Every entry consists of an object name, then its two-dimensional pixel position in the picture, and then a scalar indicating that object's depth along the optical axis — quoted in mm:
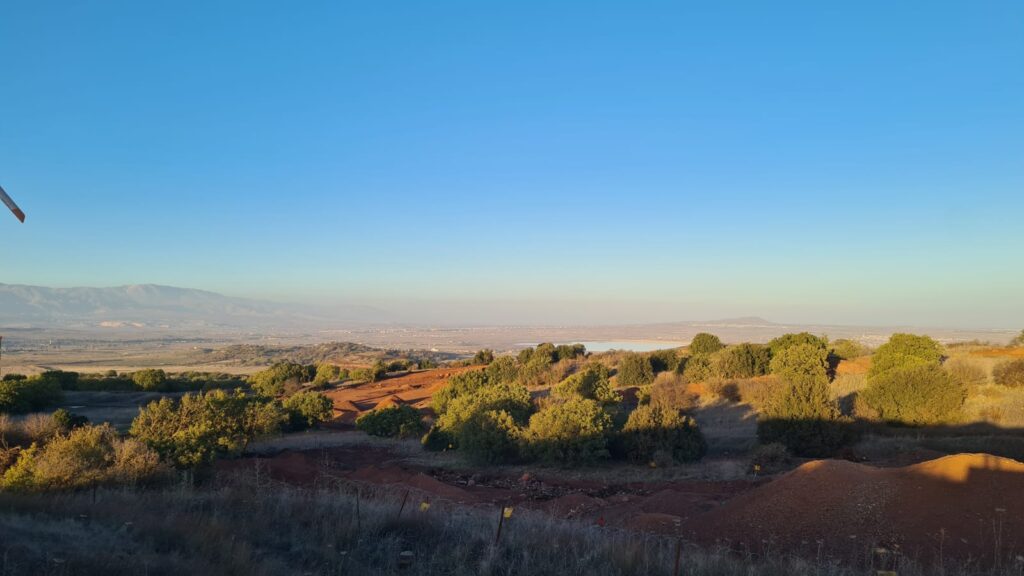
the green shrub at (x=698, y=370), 36094
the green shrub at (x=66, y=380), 41312
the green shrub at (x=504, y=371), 40812
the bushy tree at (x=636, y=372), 39250
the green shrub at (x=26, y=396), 28469
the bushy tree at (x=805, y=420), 19297
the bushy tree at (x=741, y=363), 35438
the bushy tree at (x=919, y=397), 22531
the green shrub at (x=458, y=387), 31422
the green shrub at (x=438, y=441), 22828
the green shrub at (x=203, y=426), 15359
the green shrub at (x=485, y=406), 21422
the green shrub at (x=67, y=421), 19903
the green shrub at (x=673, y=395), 28625
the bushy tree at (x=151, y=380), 43250
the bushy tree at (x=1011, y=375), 26609
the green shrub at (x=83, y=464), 10820
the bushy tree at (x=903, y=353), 30625
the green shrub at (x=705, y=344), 46375
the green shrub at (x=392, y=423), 26219
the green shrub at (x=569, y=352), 50459
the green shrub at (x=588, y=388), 28719
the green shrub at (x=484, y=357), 54750
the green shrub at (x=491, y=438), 19705
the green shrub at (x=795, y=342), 39156
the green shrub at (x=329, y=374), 49797
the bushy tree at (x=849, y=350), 42812
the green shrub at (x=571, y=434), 18719
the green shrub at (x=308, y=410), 28745
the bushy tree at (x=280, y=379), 43469
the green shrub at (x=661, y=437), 18656
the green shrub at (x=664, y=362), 42406
